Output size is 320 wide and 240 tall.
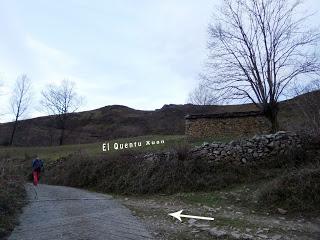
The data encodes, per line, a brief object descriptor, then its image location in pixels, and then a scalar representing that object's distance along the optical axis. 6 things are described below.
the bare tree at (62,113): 39.80
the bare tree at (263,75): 14.97
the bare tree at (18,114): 39.21
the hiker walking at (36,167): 14.03
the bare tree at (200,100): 38.62
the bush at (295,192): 7.49
